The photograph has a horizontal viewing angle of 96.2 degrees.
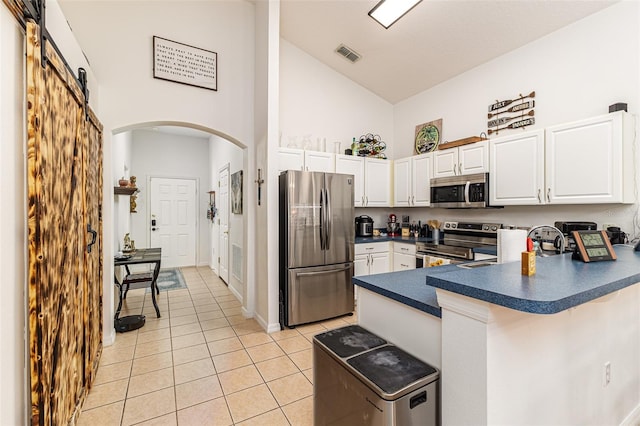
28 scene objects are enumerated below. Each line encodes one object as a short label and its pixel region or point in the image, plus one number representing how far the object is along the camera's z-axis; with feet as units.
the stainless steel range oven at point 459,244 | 10.87
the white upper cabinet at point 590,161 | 7.92
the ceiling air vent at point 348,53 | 13.07
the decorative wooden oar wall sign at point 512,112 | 10.62
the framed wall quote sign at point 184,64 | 10.32
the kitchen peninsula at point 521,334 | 3.26
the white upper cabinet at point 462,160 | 11.19
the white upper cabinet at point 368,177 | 13.82
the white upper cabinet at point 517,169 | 9.56
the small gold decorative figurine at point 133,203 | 19.92
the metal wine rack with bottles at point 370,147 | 14.78
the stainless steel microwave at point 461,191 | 11.04
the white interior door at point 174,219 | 21.18
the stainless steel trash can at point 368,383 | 3.59
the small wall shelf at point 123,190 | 13.30
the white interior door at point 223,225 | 17.53
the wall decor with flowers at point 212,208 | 21.68
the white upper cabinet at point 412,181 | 13.42
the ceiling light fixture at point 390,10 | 9.17
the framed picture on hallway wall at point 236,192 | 14.19
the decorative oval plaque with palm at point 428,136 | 13.98
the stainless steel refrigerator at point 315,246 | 10.70
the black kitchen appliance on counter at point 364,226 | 14.33
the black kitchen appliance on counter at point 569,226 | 8.71
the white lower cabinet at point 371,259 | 12.78
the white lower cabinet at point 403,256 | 12.66
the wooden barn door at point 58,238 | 3.93
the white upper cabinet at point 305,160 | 12.09
